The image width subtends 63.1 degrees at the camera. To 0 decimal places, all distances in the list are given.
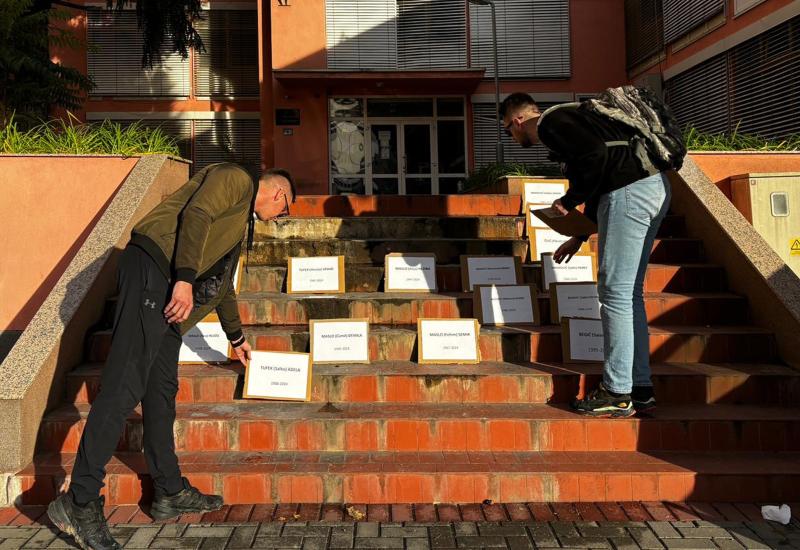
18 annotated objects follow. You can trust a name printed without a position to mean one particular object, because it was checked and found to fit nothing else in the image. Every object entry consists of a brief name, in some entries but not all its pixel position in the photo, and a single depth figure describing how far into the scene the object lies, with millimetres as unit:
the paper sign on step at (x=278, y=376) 4348
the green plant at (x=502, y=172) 8117
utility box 6375
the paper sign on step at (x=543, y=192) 7066
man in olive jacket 2973
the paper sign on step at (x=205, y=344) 4766
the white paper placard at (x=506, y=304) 5258
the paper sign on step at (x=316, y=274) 5703
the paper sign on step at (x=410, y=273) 5770
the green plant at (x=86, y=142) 6410
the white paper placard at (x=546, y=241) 6133
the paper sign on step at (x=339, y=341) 4762
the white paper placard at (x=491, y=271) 5750
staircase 3586
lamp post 14120
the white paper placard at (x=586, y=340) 4699
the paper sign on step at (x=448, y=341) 4730
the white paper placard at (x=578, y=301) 5168
